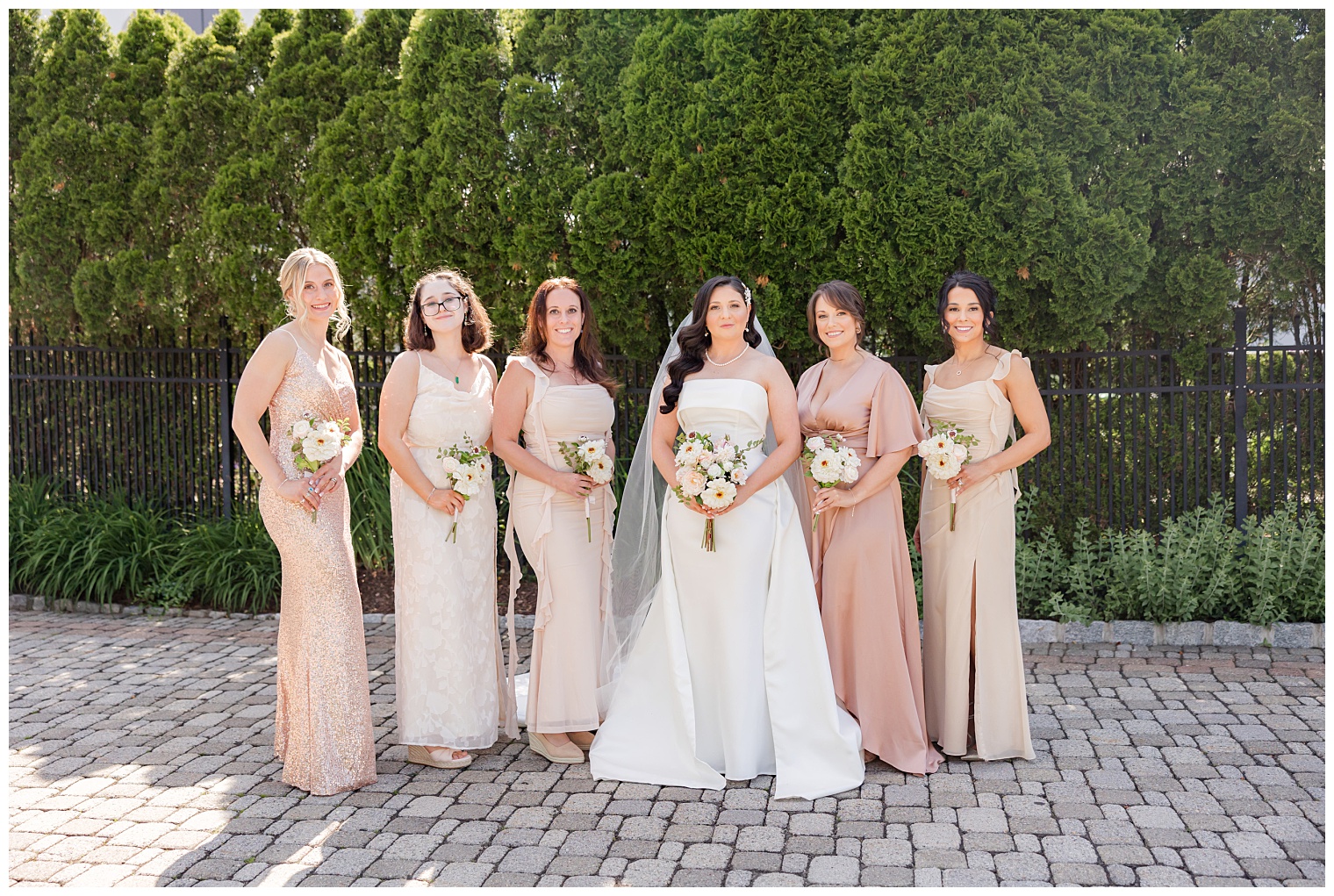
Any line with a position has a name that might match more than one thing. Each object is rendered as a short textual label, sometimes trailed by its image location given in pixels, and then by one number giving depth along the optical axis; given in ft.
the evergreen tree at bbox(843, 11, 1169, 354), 23.61
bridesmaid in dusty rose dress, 16.14
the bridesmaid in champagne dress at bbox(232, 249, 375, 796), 15.38
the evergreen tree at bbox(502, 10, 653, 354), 25.61
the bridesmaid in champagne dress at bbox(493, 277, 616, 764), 16.90
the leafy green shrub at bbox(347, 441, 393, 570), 27.99
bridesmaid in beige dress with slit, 16.35
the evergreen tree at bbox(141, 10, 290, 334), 29.73
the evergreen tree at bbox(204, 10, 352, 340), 28.78
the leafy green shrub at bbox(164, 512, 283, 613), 27.58
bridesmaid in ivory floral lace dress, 16.47
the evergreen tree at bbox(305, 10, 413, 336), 27.45
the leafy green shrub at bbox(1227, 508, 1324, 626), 22.75
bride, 15.71
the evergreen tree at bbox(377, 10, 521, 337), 26.40
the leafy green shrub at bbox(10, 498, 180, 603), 28.37
